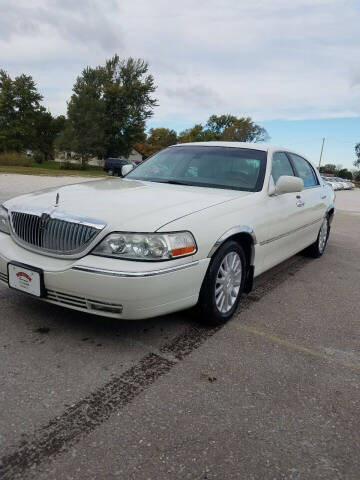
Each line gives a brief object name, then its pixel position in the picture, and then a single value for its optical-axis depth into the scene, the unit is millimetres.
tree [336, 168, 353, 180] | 93062
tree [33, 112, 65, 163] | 55844
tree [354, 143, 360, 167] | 96081
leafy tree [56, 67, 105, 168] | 42906
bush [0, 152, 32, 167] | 30547
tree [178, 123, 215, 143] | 82031
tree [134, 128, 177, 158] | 78938
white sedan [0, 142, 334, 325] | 2471
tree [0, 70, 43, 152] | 46469
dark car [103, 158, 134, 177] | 35281
